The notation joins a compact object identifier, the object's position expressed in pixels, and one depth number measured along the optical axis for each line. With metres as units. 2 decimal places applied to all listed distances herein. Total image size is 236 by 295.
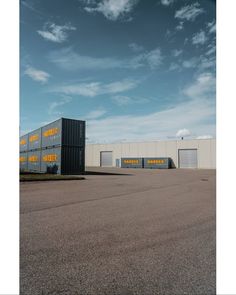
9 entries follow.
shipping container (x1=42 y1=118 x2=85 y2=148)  18.31
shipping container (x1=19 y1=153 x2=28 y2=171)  26.60
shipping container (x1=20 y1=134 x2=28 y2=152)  27.12
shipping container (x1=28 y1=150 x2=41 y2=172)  22.62
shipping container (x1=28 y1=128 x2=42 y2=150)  22.91
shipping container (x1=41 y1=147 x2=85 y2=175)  18.20
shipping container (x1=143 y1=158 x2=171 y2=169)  36.61
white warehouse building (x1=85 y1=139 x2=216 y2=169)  36.38
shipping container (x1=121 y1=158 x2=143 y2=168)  39.12
